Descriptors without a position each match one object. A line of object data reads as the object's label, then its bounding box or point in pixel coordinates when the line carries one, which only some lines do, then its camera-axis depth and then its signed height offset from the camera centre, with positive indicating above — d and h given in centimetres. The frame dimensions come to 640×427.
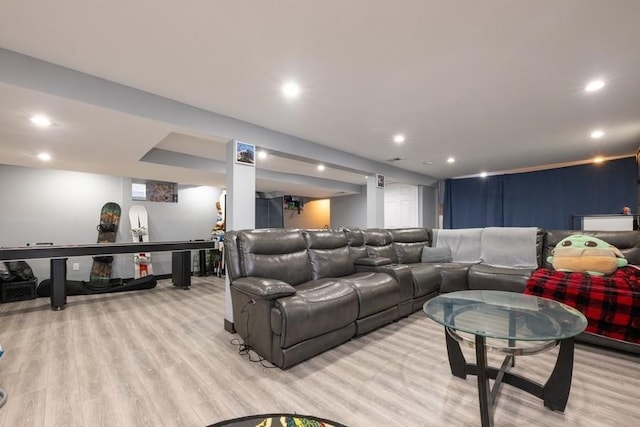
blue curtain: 471 +36
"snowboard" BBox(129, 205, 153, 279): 530 -39
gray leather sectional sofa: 205 -67
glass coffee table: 139 -63
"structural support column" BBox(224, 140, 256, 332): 294 +19
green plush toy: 271 -43
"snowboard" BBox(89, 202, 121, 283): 500 -36
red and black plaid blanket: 217 -70
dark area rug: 138 -104
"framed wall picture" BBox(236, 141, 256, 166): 303 +68
